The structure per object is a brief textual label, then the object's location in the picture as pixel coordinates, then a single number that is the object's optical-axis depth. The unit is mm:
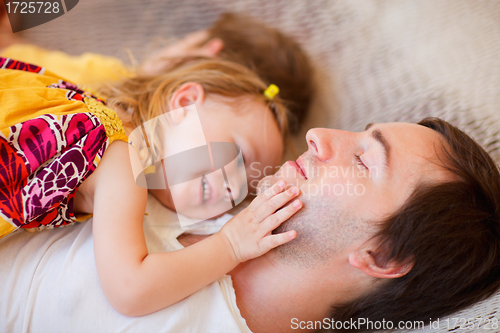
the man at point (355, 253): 889
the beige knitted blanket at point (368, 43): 1302
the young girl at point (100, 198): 864
